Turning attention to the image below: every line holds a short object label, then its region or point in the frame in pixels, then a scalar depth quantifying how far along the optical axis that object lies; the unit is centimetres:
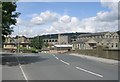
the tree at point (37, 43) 5456
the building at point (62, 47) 5529
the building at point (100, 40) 4488
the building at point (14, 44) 6230
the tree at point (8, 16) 1078
